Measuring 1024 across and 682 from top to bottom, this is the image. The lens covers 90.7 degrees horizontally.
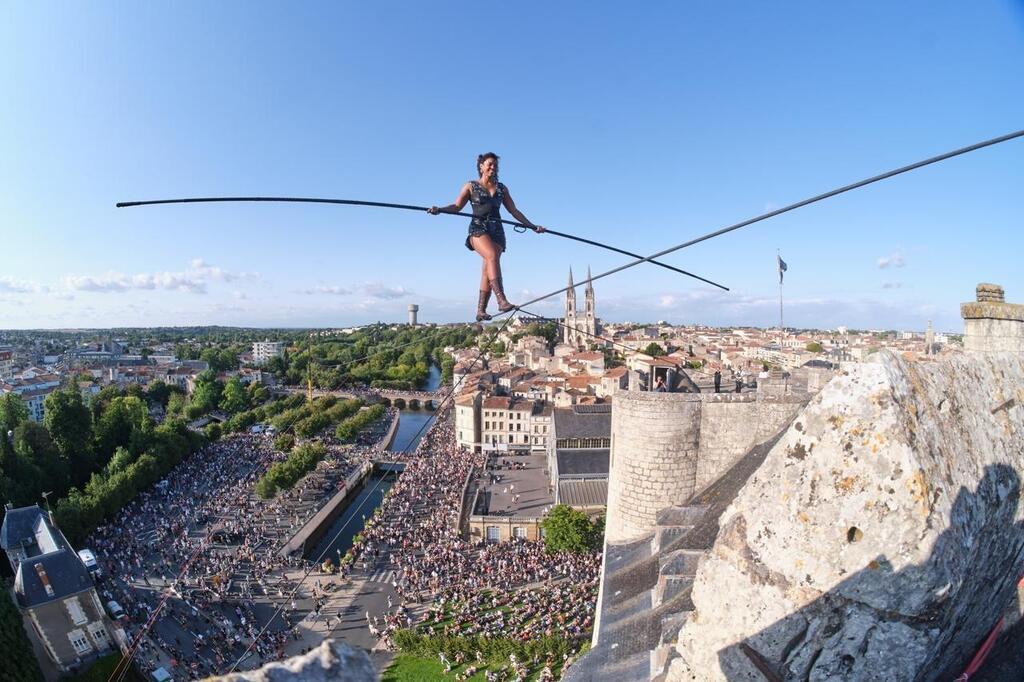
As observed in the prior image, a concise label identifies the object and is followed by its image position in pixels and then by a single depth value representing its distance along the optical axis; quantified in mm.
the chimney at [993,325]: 6074
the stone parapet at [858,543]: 2551
